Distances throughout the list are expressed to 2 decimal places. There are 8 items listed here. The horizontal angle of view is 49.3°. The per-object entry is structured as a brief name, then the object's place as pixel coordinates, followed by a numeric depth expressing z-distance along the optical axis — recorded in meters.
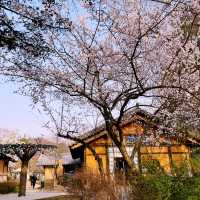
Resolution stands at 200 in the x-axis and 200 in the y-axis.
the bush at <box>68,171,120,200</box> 7.51
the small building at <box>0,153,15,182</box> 24.24
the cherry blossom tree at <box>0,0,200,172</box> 8.18
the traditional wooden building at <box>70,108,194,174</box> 13.74
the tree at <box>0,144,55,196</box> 17.76
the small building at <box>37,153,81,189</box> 27.65
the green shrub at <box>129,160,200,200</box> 5.19
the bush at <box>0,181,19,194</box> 22.04
